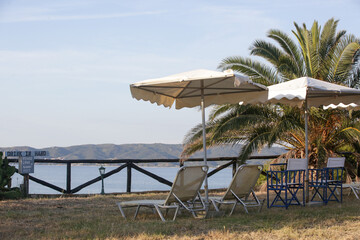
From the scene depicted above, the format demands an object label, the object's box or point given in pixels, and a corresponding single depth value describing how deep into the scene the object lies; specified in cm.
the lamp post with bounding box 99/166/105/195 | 1329
